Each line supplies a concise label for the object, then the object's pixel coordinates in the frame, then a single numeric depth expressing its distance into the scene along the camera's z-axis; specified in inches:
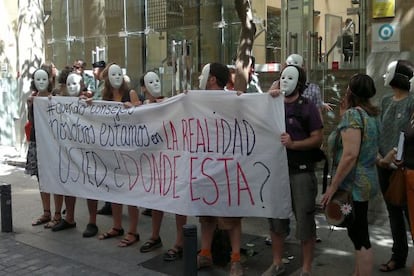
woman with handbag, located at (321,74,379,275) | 159.2
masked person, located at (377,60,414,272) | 182.1
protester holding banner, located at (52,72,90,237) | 243.9
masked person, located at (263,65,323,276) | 174.7
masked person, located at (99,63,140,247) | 227.5
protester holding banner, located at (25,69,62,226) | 252.1
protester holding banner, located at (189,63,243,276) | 190.5
